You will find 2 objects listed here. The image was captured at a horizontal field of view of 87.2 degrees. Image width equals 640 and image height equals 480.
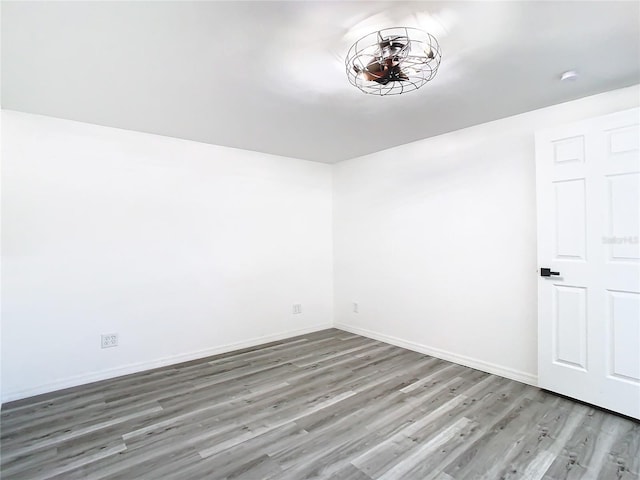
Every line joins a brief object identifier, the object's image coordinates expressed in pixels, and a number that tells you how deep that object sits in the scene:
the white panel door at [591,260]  2.30
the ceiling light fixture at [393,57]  1.78
